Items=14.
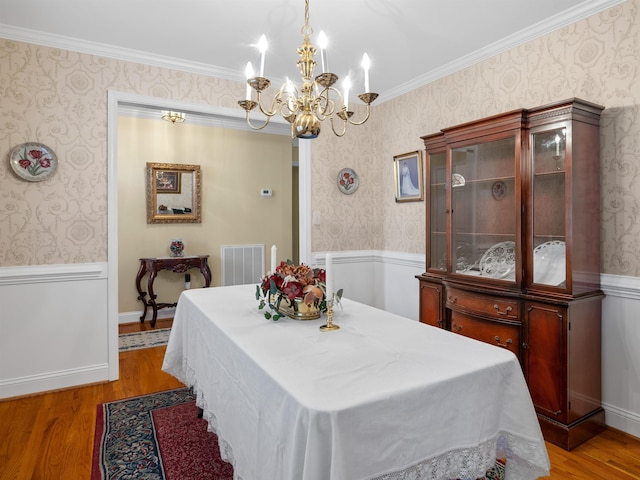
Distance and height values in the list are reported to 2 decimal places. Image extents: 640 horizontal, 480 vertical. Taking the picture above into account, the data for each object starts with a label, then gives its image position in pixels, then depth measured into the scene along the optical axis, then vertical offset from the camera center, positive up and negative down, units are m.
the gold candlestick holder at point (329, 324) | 1.70 -0.37
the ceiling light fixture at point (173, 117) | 4.66 +1.48
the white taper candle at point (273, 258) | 2.20 -0.11
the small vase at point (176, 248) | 4.94 -0.11
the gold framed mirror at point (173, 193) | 4.94 +0.60
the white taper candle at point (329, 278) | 1.66 -0.16
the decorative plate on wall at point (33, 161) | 2.81 +0.57
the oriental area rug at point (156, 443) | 1.95 -1.15
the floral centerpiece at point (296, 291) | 1.81 -0.24
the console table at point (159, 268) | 4.67 -0.35
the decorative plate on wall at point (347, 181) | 4.09 +0.62
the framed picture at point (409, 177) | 3.71 +0.61
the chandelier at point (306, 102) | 1.83 +0.68
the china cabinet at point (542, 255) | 2.22 -0.10
